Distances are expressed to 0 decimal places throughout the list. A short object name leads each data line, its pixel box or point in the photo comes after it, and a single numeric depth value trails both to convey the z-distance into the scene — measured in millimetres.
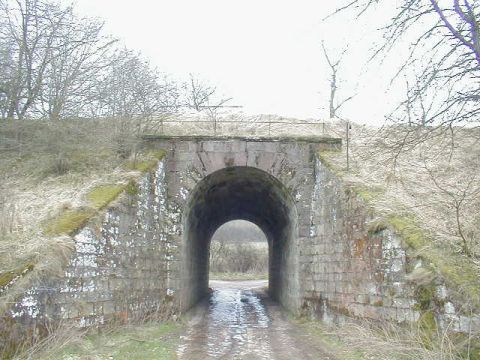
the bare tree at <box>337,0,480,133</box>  6316
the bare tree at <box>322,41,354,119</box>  29875
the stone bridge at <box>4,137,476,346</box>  8328
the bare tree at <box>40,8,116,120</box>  13406
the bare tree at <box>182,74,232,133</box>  34719
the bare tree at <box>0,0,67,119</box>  13211
